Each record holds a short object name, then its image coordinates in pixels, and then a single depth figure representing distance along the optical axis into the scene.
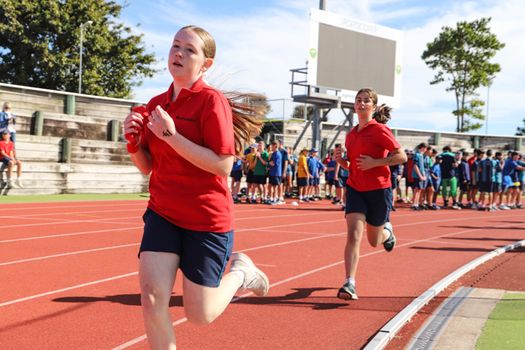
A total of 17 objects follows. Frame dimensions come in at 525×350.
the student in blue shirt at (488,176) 20.87
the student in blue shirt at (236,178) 19.95
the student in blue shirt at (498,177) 21.22
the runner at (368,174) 5.86
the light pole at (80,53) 39.78
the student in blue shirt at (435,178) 20.84
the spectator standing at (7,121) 17.33
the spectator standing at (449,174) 21.25
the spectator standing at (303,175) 21.38
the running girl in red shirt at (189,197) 3.05
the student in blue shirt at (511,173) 21.77
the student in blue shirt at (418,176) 19.37
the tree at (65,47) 40.31
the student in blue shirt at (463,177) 22.02
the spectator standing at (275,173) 19.33
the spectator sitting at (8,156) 17.03
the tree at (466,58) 45.66
